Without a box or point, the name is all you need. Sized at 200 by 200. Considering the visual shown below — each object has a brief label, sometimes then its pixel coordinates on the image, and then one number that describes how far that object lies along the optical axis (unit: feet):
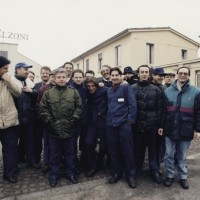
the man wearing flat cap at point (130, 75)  17.85
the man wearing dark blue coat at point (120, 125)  13.53
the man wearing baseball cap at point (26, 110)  15.38
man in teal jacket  13.15
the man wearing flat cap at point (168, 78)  17.84
